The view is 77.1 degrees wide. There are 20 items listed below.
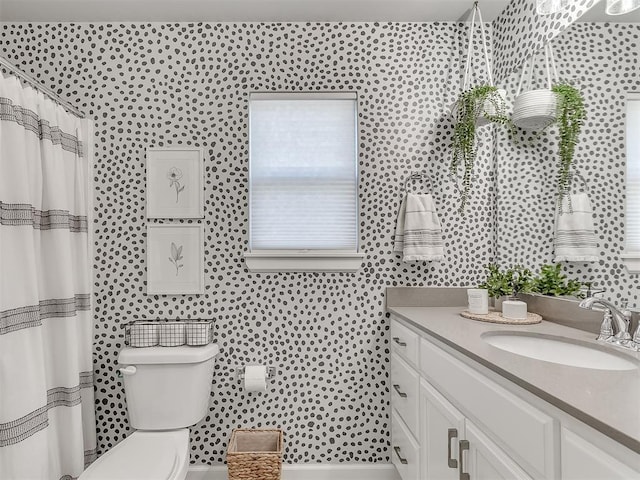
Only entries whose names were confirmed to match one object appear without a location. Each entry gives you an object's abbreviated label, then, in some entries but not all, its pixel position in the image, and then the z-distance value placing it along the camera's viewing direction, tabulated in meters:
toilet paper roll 2.17
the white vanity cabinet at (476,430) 0.83
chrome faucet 1.36
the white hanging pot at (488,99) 2.05
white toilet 2.04
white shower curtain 1.58
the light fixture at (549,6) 1.72
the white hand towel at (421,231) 2.18
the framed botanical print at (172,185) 2.28
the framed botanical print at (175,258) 2.27
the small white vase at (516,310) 1.82
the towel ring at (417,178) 2.34
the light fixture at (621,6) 1.40
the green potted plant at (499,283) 2.08
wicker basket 1.96
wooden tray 1.78
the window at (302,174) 2.28
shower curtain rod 1.59
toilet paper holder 2.26
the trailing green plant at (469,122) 2.05
